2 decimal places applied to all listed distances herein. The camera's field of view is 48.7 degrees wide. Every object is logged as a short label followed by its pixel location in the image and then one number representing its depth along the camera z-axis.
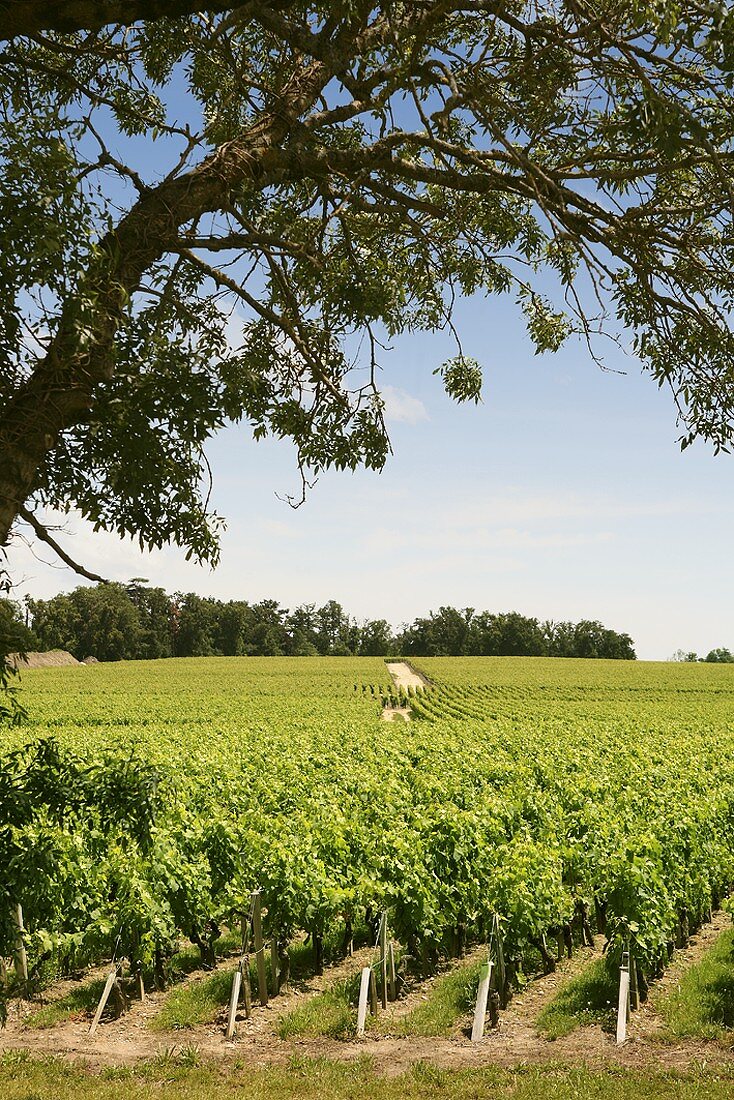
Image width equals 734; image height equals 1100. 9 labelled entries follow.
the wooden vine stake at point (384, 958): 10.05
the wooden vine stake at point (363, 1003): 9.32
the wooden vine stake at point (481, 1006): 9.09
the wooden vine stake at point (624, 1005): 8.94
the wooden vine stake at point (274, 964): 10.44
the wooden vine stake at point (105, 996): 9.40
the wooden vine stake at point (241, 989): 9.36
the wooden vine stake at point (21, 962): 10.38
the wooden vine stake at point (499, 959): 9.92
